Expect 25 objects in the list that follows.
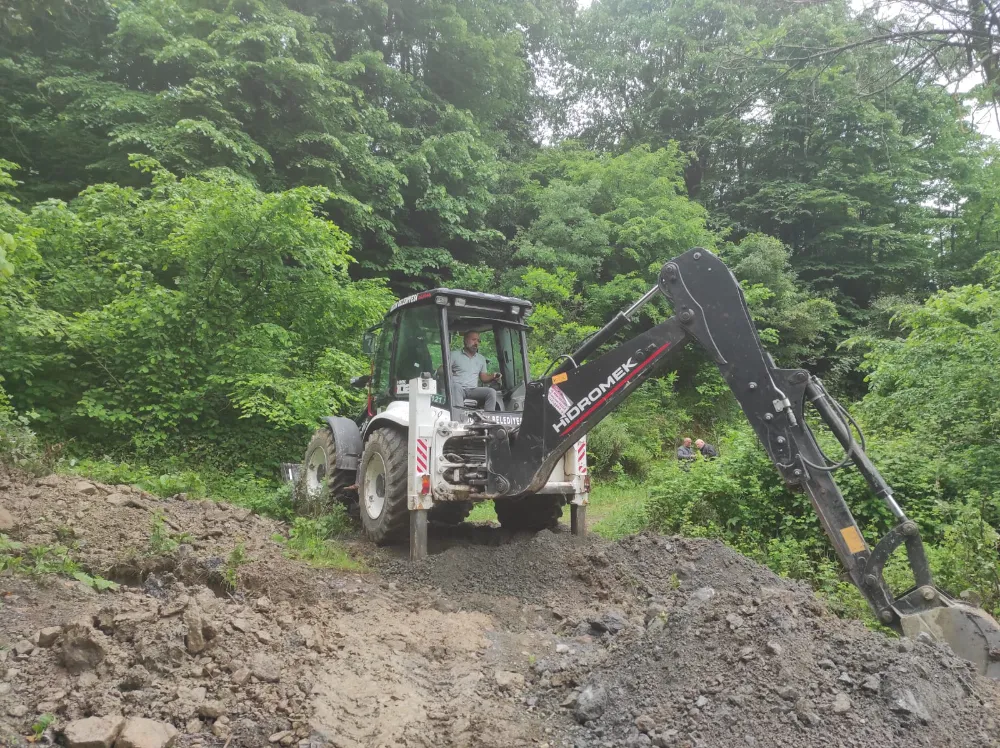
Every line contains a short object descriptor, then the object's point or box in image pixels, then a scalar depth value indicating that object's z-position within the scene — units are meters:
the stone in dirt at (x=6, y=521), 4.57
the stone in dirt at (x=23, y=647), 2.96
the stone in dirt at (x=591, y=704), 3.12
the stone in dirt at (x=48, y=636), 3.01
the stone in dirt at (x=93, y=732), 2.44
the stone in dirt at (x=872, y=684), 2.84
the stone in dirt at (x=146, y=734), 2.48
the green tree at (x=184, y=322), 8.73
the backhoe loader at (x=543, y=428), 3.58
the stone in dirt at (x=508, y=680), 3.51
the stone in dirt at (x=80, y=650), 2.88
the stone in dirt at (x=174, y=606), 3.42
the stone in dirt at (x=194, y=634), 3.19
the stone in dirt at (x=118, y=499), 5.58
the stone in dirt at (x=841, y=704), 2.76
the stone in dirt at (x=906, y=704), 2.71
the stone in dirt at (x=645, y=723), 2.86
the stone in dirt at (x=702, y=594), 4.09
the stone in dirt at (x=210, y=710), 2.82
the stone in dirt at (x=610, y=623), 4.28
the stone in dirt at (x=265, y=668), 3.17
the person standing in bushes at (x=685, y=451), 11.44
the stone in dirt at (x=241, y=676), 3.07
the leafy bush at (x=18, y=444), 6.38
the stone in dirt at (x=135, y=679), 2.86
